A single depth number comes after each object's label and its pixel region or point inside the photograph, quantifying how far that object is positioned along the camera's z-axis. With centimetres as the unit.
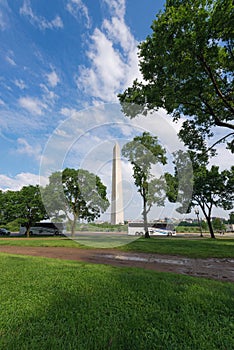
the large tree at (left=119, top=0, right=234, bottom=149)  760
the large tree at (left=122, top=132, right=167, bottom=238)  2322
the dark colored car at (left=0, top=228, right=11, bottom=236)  3639
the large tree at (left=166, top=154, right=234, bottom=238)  2816
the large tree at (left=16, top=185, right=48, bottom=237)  3188
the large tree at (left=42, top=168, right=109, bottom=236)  2405
